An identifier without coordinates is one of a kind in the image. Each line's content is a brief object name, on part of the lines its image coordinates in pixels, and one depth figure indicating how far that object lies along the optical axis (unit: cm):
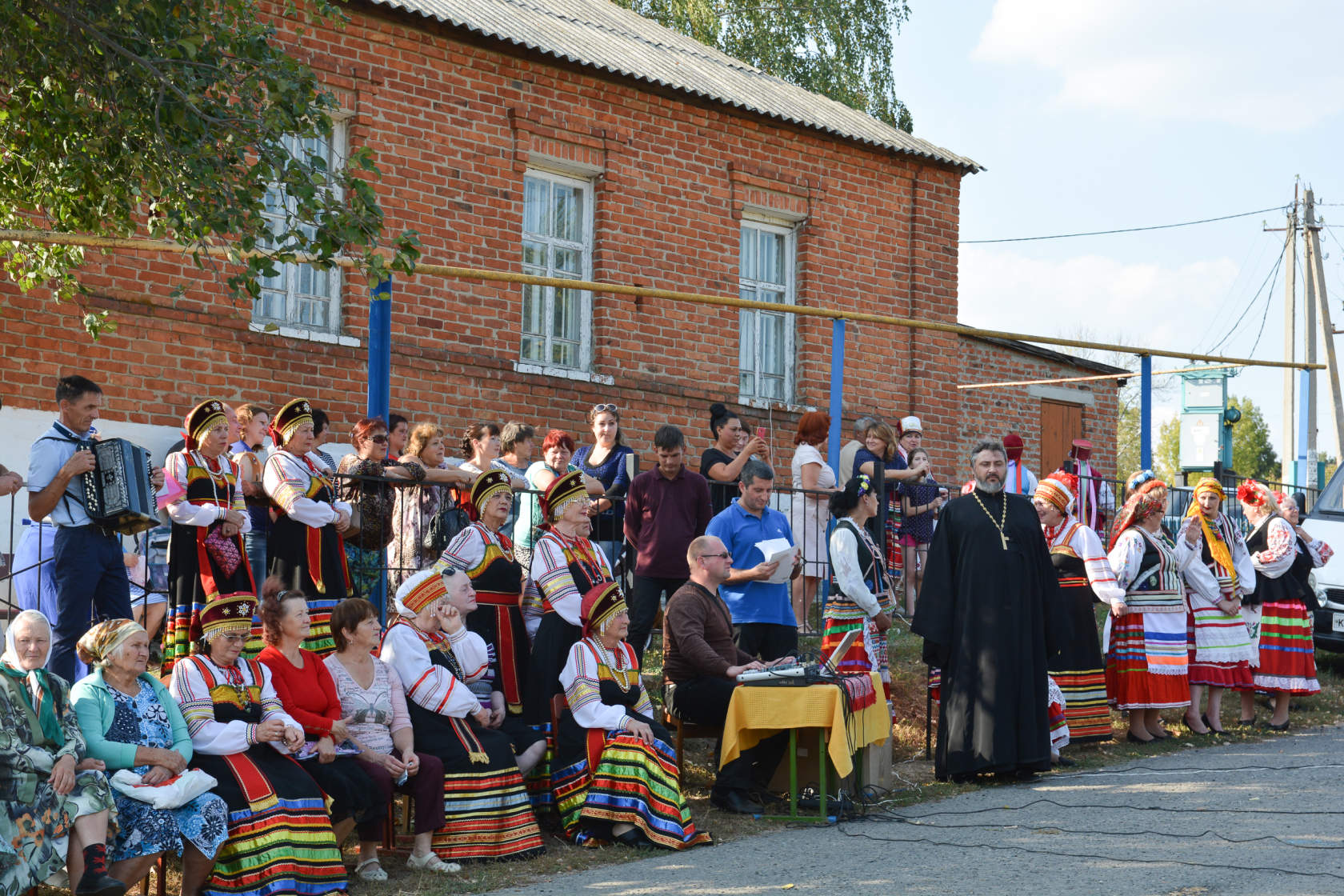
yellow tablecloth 735
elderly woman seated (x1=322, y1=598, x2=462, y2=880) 639
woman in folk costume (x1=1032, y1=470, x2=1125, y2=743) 957
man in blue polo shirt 866
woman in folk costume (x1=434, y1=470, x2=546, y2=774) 756
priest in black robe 839
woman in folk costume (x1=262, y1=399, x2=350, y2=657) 753
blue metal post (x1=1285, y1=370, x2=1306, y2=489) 1545
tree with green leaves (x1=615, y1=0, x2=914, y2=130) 2423
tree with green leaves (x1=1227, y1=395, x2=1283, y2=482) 5084
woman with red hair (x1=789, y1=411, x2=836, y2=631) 1044
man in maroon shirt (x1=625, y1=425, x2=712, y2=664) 888
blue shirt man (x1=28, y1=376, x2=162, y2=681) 669
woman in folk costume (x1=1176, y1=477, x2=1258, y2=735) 1033
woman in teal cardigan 560
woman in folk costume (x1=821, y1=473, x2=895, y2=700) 838
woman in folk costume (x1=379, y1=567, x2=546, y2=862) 661
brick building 1132
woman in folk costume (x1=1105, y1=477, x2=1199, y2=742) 980
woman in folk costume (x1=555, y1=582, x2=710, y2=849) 688
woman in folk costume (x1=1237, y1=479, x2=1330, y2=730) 1075
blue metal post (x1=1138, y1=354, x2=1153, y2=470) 1267
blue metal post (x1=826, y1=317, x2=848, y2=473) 1025
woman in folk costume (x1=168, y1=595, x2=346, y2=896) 575
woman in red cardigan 622
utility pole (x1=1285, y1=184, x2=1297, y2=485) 2725
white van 1230
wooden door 1831
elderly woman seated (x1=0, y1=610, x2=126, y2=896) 526
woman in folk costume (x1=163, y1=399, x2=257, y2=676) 709
